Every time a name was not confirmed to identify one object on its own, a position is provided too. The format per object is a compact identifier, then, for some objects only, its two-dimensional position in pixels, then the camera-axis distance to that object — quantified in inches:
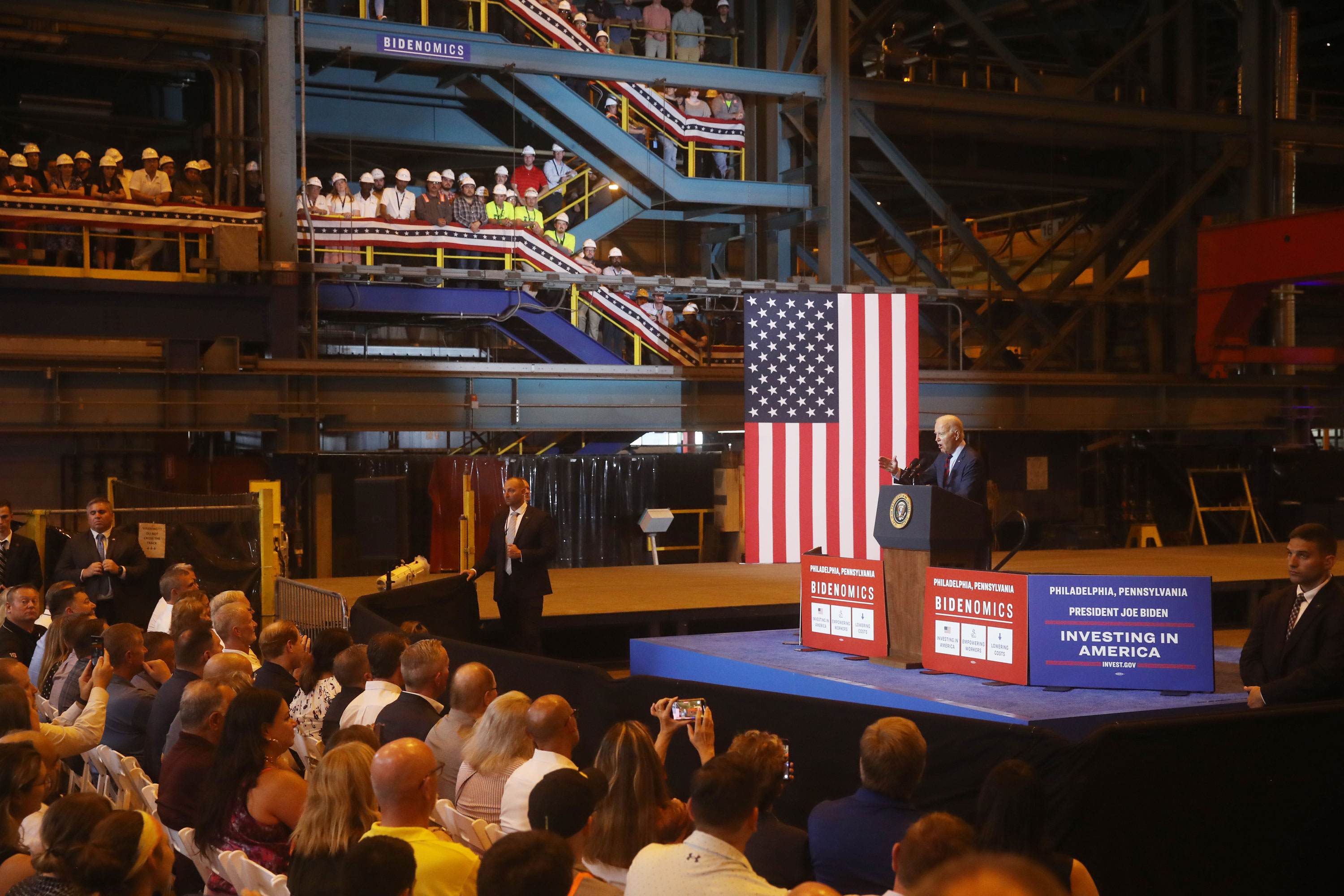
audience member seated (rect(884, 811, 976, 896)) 138.3
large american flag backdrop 603.2
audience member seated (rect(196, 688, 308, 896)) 179.2
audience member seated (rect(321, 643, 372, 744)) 269.3
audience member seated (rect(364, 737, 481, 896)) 156.3
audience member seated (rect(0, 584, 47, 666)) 354.6
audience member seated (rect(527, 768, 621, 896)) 160.4
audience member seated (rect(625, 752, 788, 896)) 141.7
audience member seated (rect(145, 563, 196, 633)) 370.3
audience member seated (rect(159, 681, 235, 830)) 201.5
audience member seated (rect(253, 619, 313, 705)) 277.4
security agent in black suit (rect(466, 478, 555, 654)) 447.5
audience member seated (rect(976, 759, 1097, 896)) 161.5
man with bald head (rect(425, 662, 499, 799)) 232.8
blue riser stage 299.3
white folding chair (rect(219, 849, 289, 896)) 164.1
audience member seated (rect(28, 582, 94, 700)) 302.0
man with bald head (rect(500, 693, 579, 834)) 193.6
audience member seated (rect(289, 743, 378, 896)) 152.7
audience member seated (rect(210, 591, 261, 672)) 295.4
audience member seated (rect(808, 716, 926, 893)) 174.7
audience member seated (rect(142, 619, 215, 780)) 243.4
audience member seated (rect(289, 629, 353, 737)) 272.7
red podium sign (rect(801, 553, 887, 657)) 374.6
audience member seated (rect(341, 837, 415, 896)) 132.2
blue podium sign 317.7
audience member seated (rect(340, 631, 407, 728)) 254.2
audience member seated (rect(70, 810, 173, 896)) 139.8
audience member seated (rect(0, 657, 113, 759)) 241.4
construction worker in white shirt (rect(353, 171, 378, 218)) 774.5
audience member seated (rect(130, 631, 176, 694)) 286.8
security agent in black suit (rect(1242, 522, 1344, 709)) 269.3
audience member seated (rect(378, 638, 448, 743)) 239.5
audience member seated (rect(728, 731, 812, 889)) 178.9
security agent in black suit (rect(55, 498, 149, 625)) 462.3
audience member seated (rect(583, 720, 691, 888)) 170.9
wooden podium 356.2
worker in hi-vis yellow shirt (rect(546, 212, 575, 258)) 832.9
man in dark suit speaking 389.1
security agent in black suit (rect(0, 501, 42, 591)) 441.7
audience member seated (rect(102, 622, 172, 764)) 258.4
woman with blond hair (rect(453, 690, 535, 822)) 209.2
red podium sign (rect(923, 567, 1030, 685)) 333.1
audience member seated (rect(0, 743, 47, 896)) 162.7
